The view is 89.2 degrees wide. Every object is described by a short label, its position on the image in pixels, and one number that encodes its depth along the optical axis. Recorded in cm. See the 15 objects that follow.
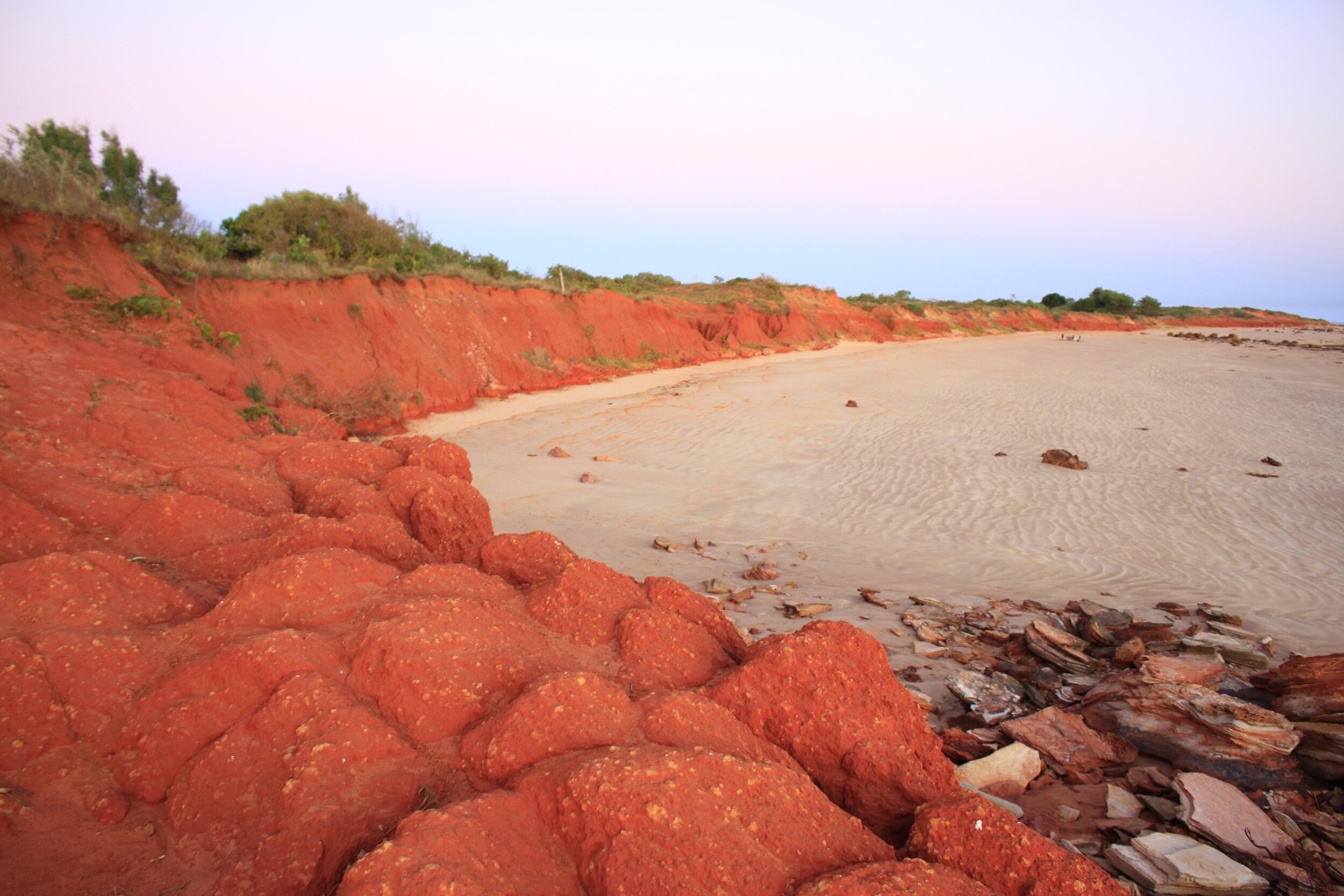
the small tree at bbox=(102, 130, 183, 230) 2128
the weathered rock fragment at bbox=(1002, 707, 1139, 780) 350
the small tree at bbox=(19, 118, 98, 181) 2280
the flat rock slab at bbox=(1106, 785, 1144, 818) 314
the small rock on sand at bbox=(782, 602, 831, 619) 575
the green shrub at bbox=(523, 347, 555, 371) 2030
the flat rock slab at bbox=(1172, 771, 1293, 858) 284
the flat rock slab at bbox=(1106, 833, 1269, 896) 264
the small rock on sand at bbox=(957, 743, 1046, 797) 337
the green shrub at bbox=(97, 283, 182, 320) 863
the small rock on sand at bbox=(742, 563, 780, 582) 674
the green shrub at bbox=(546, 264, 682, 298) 2622
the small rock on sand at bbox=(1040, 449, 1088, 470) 1162
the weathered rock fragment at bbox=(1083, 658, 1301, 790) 325
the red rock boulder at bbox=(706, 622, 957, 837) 260
